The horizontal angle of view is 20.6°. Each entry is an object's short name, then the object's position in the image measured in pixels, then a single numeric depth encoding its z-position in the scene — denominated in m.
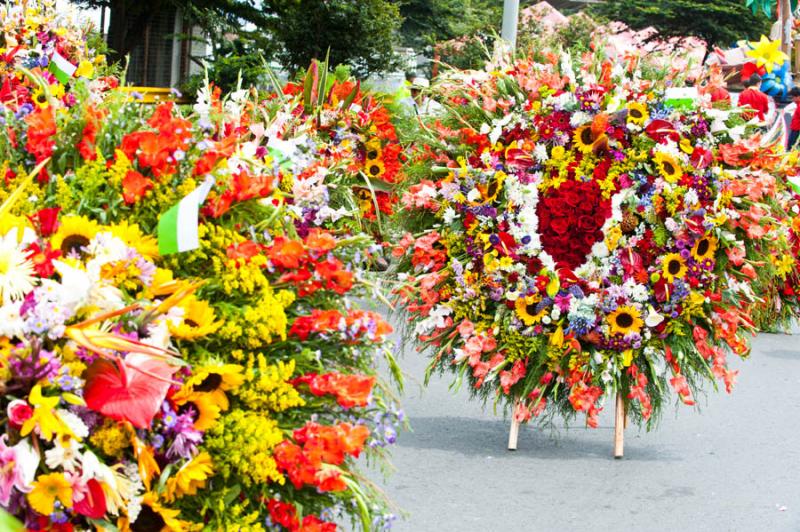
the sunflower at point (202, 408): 5.23
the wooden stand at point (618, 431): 11.20
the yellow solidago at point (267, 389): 5.46
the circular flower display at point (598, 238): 10.74
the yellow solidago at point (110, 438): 4.86
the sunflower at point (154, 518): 5.05
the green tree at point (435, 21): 57.46
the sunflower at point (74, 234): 5.29
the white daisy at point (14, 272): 4.91
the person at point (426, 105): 11.85
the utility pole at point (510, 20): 23.38
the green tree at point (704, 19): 75.70
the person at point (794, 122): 21.98
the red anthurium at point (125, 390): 4.80
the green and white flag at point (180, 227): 5.19
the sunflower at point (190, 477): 5.10
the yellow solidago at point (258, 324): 5.47
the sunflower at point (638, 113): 10.67
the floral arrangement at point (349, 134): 15.23
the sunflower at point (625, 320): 10.76
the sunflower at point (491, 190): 11.02
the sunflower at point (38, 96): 11.80
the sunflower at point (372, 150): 18.79
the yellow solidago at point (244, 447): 5.25
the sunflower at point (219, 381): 5.29
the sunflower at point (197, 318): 5.31
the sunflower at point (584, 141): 10.82
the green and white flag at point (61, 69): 7.87
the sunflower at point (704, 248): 10.79
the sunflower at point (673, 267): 10.77
